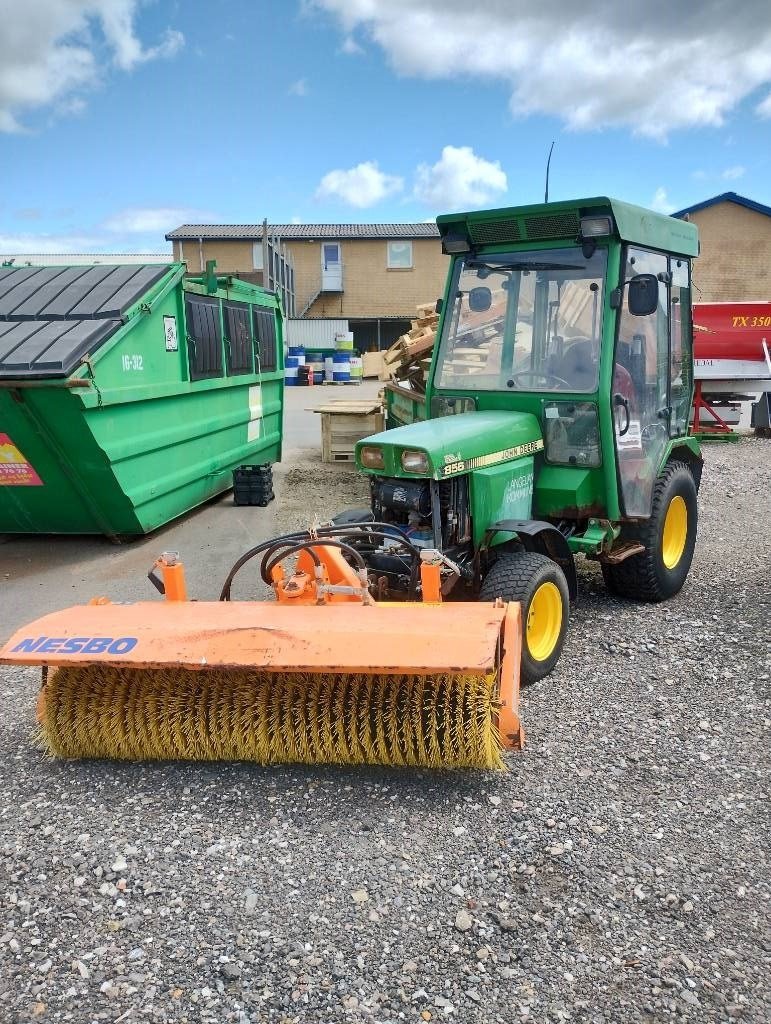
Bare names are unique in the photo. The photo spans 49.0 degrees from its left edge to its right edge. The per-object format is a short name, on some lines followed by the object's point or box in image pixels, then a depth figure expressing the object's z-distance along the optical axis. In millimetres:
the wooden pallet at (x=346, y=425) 10305
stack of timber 9039
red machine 12406
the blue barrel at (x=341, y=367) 25125
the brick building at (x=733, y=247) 24609
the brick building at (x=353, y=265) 29109
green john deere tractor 4070
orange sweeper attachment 3064
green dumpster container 5793
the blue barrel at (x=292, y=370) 24462
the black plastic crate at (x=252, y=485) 8477
